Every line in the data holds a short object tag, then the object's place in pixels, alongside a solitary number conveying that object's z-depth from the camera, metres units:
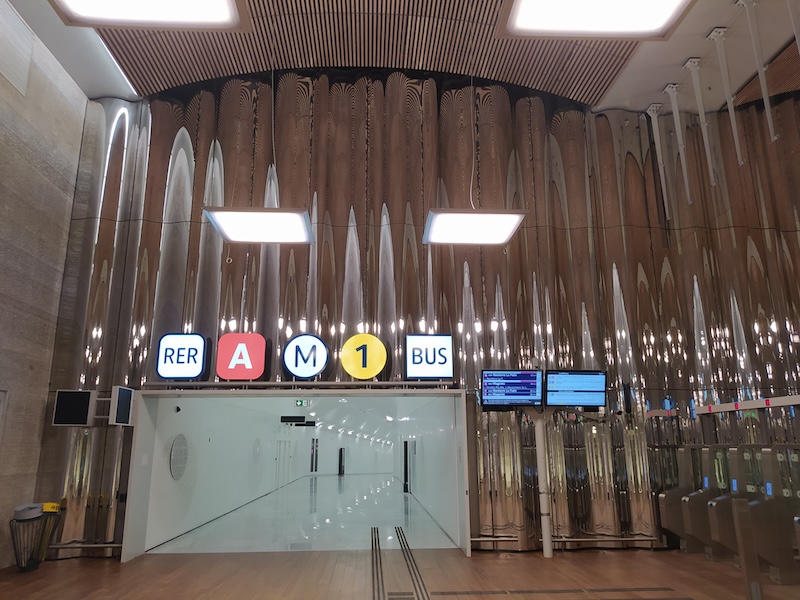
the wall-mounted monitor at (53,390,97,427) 6.86
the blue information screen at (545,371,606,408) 7.22
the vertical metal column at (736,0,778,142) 6.68
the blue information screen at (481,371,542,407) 7.18
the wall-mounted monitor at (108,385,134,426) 6.70
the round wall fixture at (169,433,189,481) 8.26
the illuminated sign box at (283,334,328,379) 7.52
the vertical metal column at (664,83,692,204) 8.38
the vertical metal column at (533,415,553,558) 7.05
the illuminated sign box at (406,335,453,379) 7.51
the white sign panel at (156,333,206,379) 7.48
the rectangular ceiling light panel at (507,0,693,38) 3.13
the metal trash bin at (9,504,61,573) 6.43
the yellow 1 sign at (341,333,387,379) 7.57
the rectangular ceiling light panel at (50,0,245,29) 3.17
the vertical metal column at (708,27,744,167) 7.30
